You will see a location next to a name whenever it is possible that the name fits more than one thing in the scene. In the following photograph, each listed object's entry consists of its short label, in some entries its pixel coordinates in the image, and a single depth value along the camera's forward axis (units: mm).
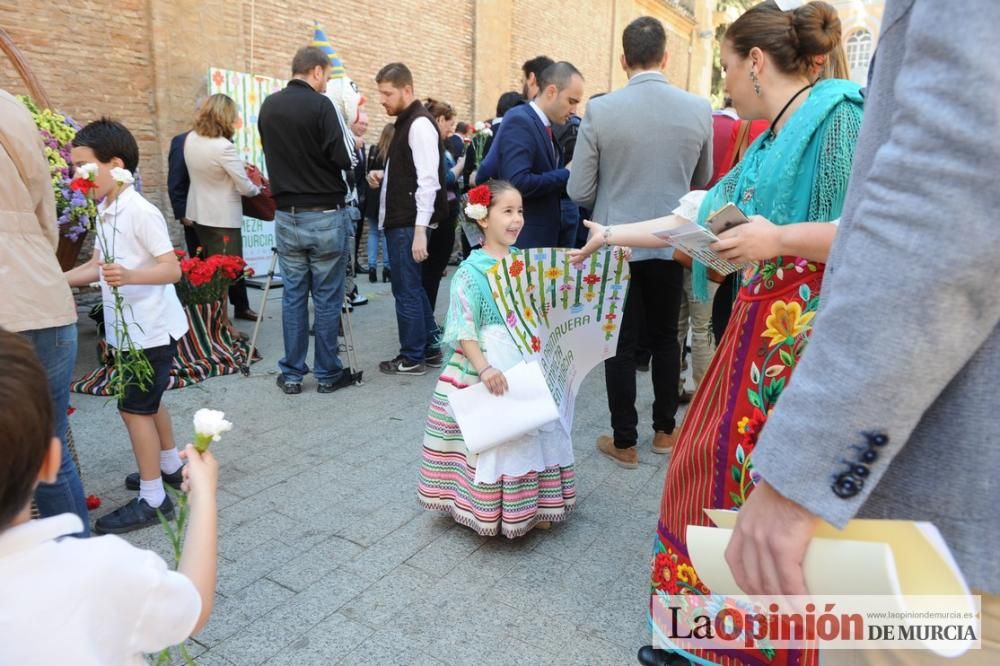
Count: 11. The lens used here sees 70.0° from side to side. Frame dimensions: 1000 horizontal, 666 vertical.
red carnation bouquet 5250
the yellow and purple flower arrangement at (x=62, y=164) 4309
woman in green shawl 1708
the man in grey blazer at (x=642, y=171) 3691
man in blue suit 4543
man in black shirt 4824
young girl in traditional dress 2916
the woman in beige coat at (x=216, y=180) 5902
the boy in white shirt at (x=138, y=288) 3104
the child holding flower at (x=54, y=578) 1069
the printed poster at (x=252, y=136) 8555
